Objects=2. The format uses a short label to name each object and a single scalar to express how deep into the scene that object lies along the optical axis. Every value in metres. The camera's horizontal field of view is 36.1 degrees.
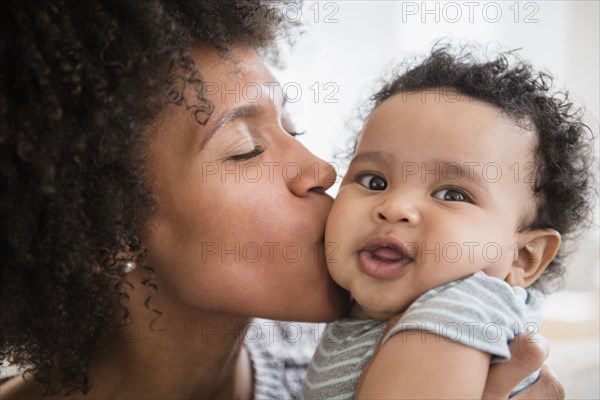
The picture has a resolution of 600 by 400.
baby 0.42
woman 0.46
